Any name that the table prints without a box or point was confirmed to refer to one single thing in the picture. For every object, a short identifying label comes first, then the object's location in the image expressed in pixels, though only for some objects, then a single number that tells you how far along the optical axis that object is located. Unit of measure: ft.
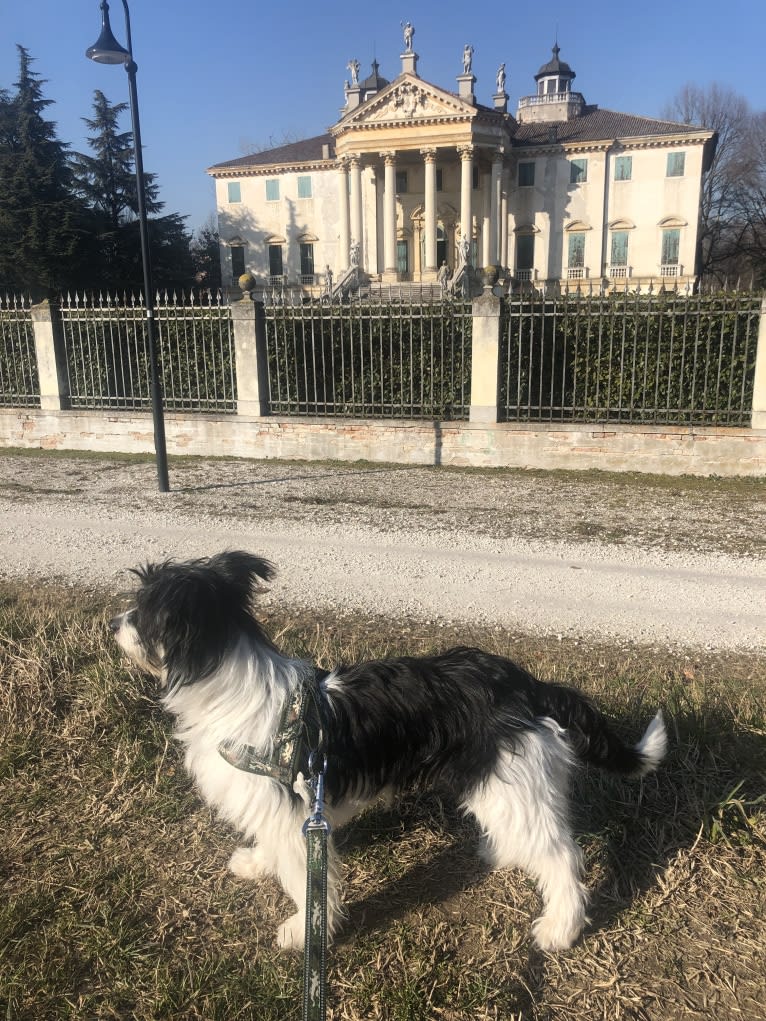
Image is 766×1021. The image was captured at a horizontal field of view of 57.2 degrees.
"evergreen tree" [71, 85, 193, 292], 127.44
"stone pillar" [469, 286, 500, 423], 36.60
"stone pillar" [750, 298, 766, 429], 33.19
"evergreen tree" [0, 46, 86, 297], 114.21
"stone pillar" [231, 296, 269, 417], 40.52
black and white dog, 6.85
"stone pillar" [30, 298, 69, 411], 44.62
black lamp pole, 27.25
